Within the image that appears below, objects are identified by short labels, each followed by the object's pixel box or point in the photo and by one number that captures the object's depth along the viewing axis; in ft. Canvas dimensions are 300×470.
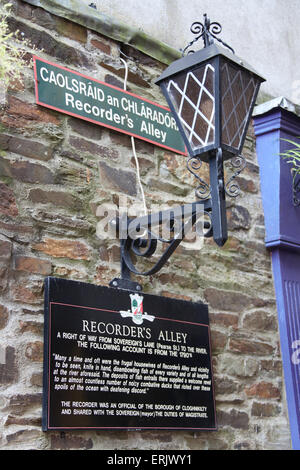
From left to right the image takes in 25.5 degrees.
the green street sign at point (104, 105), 9.34
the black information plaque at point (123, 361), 8.16
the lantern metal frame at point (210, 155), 7.89
